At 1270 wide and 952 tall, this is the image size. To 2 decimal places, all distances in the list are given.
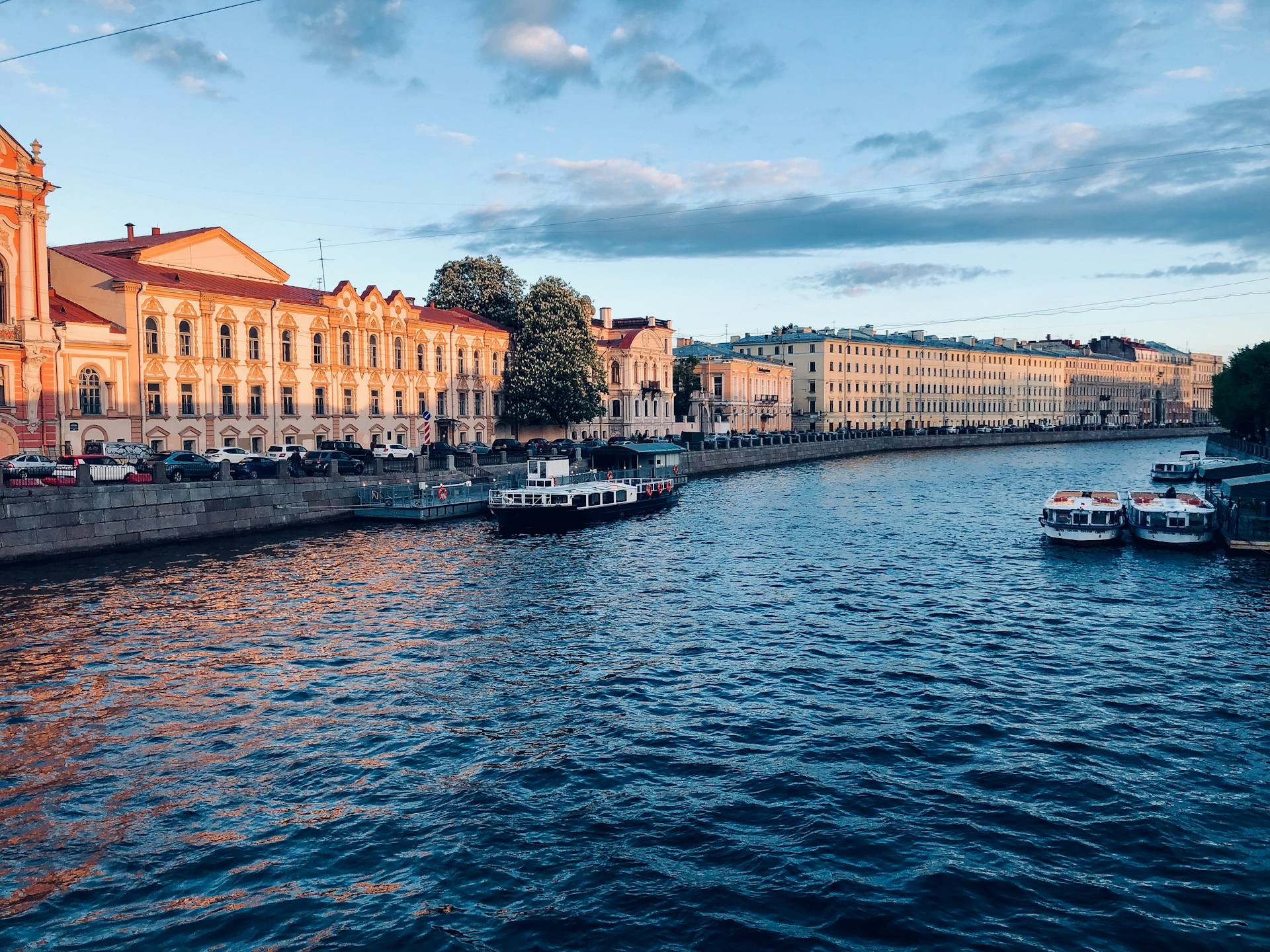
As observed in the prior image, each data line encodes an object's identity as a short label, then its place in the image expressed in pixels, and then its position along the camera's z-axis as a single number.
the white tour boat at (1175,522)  39.31
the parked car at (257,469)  43.38
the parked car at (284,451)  53.53
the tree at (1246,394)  76.00
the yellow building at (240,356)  50.88
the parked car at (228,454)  49.44
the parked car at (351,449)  56.06
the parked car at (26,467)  35.72
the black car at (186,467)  40.71
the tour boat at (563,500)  47.00
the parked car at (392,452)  58.62
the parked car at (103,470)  36.78
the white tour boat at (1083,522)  39.88
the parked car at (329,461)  48.03
